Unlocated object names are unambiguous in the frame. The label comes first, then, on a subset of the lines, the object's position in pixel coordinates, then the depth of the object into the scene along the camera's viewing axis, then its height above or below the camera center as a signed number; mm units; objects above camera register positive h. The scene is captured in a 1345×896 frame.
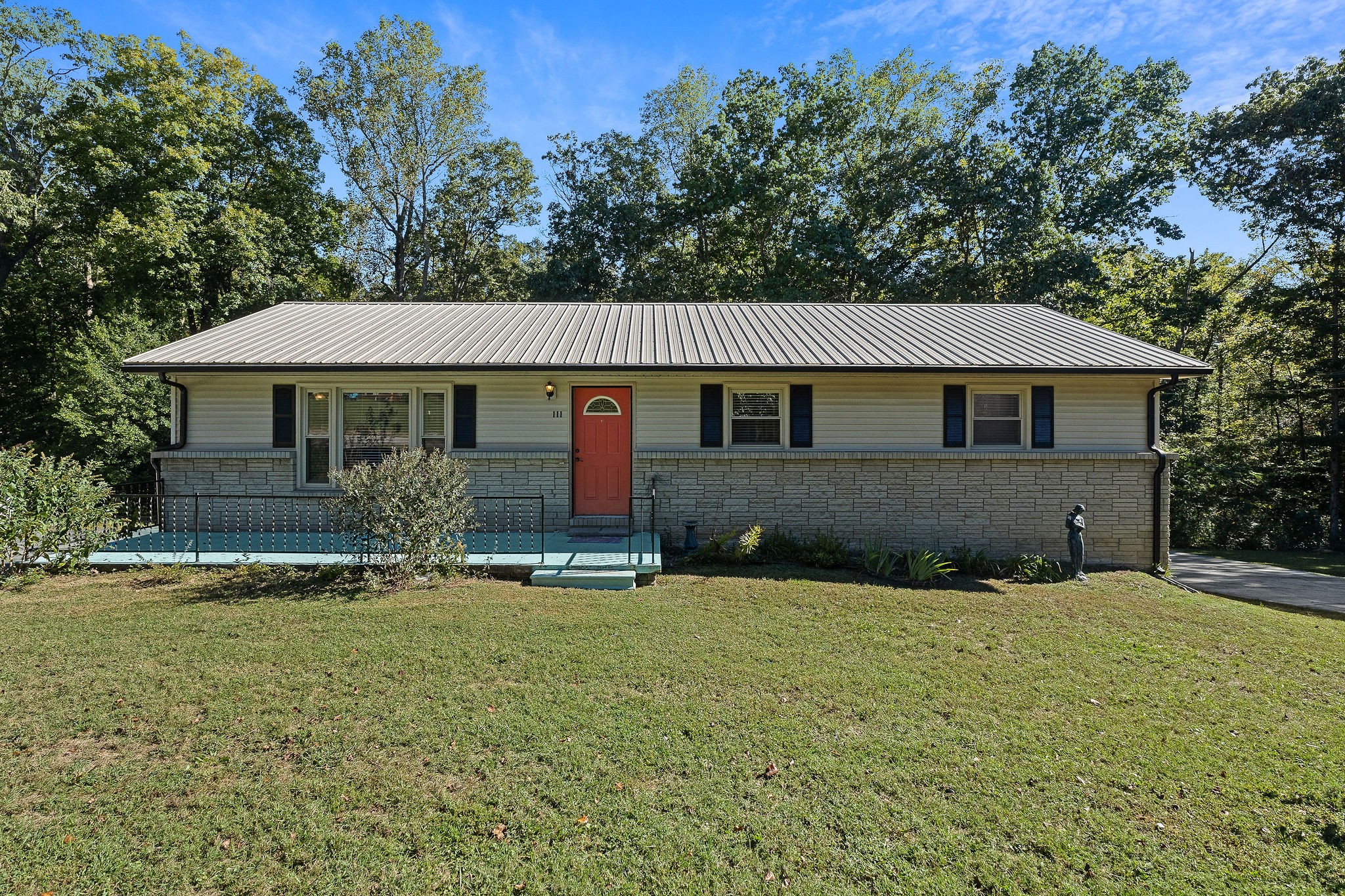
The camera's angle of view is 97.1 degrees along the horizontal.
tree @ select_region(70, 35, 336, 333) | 16578 +7913
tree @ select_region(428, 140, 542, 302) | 23703 +8922
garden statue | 8562 -1383
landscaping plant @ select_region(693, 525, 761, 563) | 8734 -1560
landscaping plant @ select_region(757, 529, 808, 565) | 8992 -1644
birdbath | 9234 -1549
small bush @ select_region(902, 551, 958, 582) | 8234 -1744
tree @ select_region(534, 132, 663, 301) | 21875 +8229
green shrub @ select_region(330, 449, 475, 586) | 7281 -873
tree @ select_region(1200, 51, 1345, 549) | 15453 +7260
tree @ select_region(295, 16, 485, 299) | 21953 +12295
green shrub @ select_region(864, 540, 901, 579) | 8438 -1737
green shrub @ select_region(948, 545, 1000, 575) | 8867 -1836
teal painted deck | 8023 -1539
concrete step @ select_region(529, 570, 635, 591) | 7535 -1748
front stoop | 9883 -1363
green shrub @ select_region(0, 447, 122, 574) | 7512 -919
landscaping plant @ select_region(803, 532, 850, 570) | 8836 -1665
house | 9633 +129
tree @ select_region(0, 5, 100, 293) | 17344 +9694
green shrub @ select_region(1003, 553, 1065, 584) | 8688 -1889
